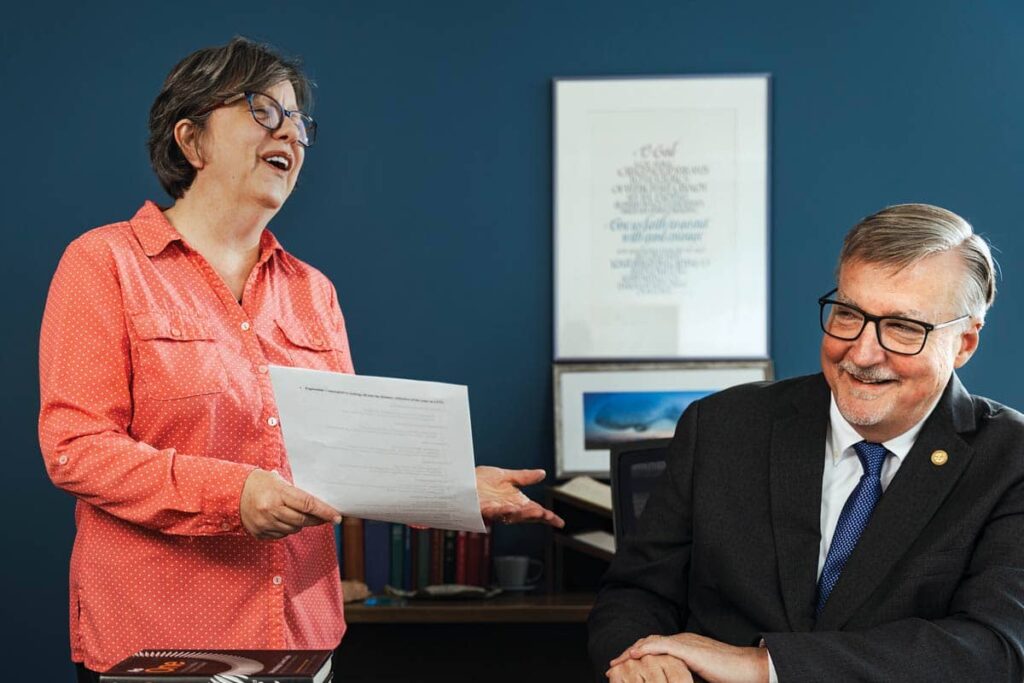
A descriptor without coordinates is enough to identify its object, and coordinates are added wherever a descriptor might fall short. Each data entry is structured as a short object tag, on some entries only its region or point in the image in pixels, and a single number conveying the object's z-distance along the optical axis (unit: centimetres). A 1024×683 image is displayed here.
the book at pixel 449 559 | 352
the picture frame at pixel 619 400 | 368
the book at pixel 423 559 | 351
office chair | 233
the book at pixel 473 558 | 354
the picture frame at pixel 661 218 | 370
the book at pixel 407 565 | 353
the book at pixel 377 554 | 354
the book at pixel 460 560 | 352
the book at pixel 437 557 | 352
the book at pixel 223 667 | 140
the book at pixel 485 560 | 355
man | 168
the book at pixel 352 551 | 353
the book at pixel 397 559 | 353
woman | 184
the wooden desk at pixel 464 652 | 367
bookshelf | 349
